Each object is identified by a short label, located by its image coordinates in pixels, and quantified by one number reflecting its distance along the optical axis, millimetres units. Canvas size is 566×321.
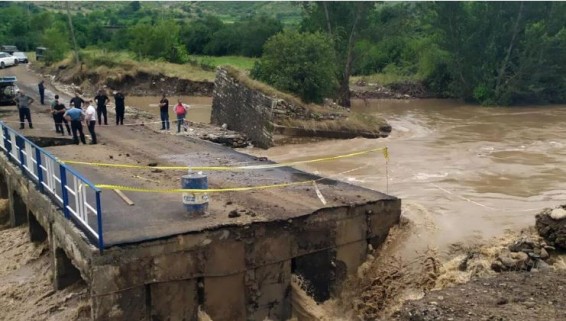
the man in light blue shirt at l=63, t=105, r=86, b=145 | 17328
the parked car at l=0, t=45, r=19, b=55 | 60062
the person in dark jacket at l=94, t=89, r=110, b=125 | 22000
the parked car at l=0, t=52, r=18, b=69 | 50969
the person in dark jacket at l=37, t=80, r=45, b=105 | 29438
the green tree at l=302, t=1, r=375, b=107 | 37125
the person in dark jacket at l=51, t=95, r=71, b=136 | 19656
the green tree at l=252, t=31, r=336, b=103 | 25297
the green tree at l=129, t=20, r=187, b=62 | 53281
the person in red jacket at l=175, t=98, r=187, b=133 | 22128
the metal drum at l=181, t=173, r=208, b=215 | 10164
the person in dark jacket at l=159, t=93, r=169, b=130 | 22312
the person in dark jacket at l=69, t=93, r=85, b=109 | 20156
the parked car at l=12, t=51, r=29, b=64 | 56481
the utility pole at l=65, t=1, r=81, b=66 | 47925
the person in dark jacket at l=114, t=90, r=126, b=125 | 22766
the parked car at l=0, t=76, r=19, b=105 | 26500
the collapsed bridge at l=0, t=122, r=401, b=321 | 8906
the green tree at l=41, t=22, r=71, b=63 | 55284
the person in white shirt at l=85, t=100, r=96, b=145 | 17906
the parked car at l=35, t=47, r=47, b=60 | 57031
